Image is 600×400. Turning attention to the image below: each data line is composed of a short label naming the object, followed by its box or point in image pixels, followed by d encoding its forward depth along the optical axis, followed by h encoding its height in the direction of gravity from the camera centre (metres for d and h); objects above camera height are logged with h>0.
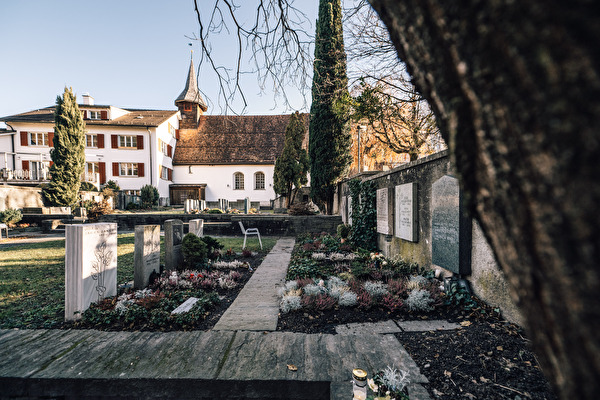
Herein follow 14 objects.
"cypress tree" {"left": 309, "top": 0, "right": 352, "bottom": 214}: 13.73 +2.57
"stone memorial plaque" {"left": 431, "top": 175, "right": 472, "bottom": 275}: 4.00 -0.43
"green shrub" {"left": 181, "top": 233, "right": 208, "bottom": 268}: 6.11 -1.04
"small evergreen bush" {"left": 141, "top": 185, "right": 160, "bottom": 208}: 22.75 +0.51
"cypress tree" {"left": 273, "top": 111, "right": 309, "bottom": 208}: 16.39 +2.39
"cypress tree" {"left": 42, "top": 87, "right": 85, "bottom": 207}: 19.59 +3.57
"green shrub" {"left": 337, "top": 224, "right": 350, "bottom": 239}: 8.89 -0.95
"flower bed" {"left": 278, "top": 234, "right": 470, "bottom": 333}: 3.62 -1.35
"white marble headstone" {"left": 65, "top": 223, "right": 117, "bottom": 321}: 3.66 -0.86
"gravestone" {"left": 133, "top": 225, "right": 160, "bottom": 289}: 4.80 -0.90
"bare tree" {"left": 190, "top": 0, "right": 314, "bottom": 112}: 2.80 +1.70
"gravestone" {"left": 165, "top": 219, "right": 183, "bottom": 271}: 5.93 -0.91
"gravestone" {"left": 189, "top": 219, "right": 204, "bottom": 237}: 7.38 -0.65
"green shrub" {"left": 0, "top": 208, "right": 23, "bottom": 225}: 13.98 -0.61
